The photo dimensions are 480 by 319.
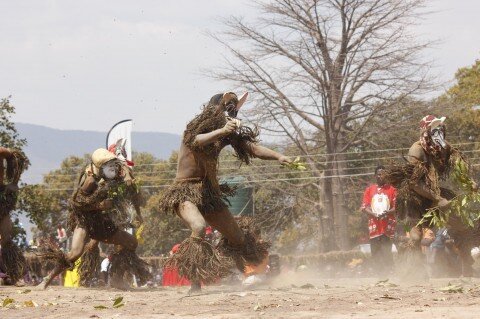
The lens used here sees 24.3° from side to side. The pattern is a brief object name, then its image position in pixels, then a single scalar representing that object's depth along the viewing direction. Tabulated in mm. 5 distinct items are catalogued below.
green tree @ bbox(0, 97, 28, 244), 24328
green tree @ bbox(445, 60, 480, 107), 37250
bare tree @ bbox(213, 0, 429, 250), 32719
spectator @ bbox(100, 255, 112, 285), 14382
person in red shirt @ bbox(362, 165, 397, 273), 17172
